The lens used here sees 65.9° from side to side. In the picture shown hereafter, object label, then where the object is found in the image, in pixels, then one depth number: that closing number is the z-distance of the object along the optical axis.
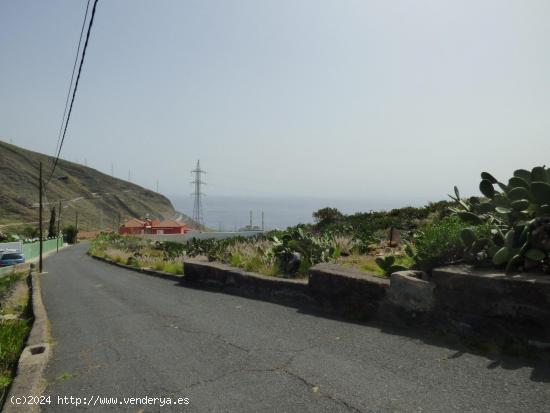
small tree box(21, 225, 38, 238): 69.94
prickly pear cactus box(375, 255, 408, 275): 6.24
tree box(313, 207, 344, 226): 17.48
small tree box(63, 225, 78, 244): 79.12
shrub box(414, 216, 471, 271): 5.58
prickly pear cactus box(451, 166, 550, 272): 4.69
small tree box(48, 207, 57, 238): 68.00
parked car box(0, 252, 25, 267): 34.40
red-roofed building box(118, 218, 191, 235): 81.62
